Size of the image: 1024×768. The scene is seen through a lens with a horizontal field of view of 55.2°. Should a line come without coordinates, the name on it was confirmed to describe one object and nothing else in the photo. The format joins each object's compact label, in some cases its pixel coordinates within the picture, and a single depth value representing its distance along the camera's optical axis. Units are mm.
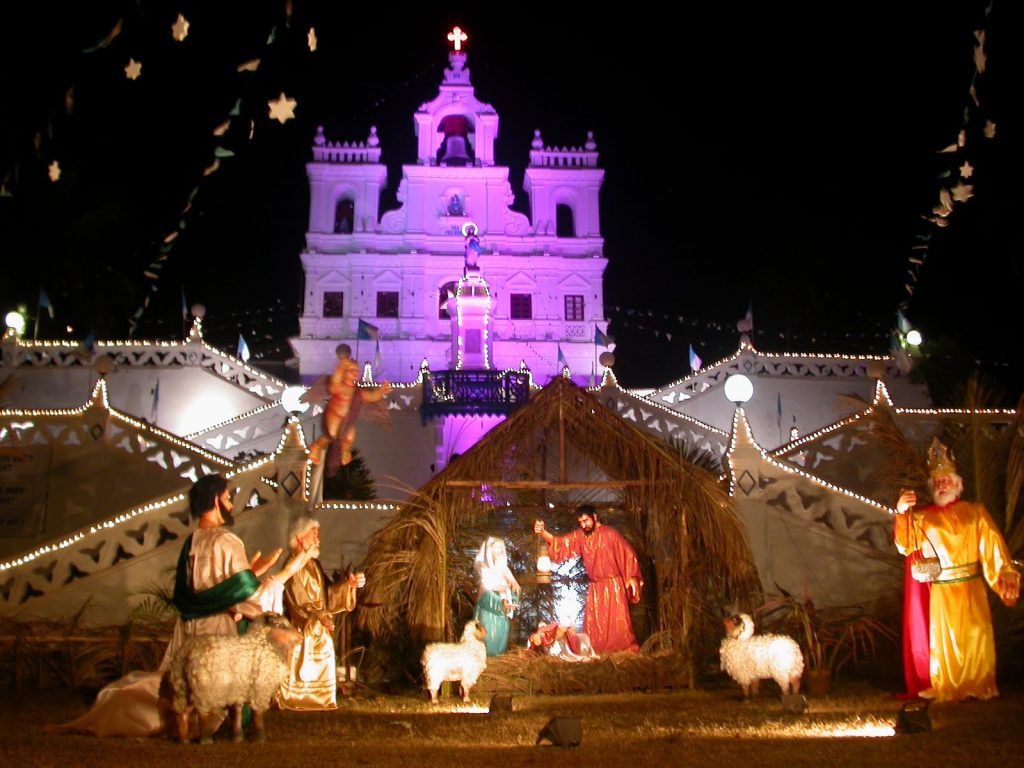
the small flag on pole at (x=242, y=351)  29017
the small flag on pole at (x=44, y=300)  22381
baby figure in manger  11219
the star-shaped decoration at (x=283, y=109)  11070
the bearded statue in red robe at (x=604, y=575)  11422
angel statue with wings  14984
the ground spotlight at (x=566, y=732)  7027
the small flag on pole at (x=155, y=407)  24875
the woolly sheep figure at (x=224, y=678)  7055
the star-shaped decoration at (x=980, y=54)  11086
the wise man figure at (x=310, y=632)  9180
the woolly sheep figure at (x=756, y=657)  9406
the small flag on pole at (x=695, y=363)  26594
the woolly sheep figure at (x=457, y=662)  9656
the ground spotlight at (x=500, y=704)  8812
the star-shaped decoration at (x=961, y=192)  13836
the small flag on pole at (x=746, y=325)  24969
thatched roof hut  10906
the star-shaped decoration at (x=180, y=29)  10281
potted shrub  10578
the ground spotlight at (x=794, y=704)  8648
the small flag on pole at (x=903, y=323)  22609
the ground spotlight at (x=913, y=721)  7414
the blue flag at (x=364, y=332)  26812
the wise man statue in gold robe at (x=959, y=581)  9023
